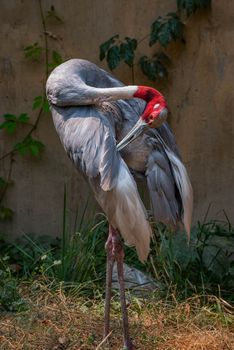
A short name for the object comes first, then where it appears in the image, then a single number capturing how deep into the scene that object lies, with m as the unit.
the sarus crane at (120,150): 10.23
